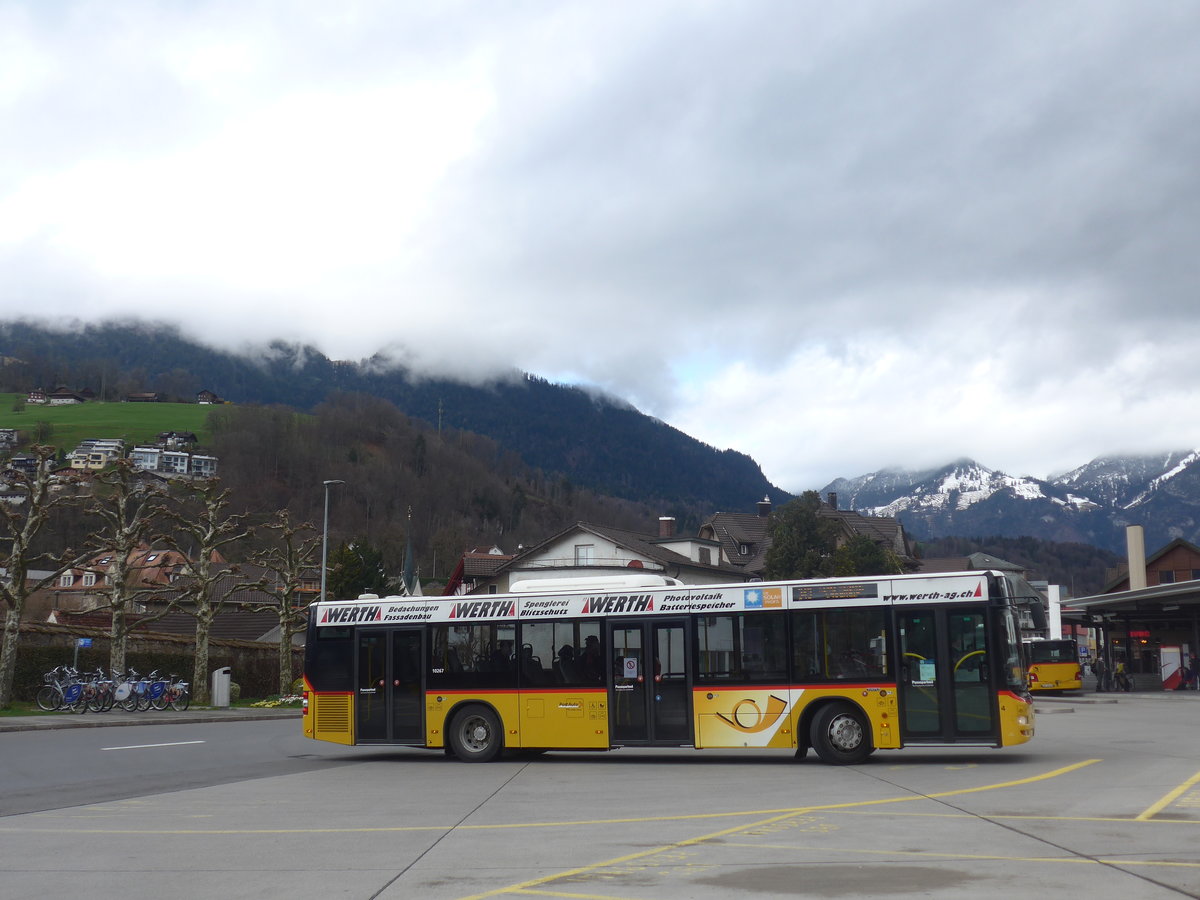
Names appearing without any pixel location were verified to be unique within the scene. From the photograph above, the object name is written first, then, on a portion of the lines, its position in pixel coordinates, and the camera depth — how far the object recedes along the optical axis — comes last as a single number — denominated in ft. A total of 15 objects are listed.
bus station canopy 133.58
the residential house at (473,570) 250.16
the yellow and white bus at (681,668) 52.54
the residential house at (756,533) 255.50
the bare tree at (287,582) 137.80
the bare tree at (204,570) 124.06
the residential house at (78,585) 273.72
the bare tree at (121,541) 113.91
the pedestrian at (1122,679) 175.73
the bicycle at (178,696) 112.16
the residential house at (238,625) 263.08
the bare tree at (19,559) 99.91
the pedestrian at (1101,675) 184.29
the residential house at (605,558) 227.40
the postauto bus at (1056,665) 160.86
